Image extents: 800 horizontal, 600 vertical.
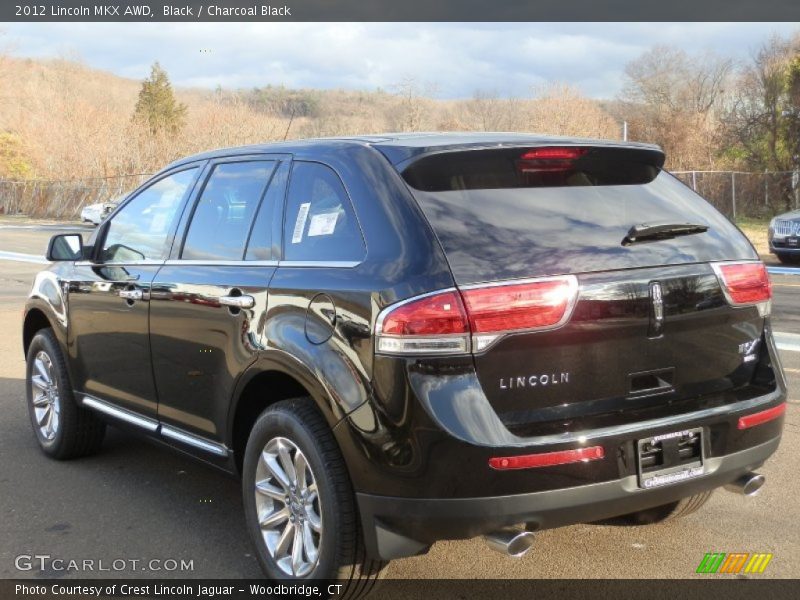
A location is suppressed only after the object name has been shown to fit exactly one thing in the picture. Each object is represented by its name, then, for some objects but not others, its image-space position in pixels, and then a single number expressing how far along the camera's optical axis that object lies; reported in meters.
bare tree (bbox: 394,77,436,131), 41.66
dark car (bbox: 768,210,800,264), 15.79
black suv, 2.92
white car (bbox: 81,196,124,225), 37.16
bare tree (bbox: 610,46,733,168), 42.62
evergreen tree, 75.72
